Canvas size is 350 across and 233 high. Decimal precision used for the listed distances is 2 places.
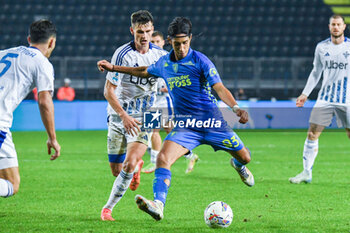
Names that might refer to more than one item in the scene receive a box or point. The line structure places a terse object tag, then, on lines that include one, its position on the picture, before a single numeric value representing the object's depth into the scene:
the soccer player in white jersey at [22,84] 9.47
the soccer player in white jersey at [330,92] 16.36
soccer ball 10.35
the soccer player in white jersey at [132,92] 12.12
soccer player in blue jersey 10.78
